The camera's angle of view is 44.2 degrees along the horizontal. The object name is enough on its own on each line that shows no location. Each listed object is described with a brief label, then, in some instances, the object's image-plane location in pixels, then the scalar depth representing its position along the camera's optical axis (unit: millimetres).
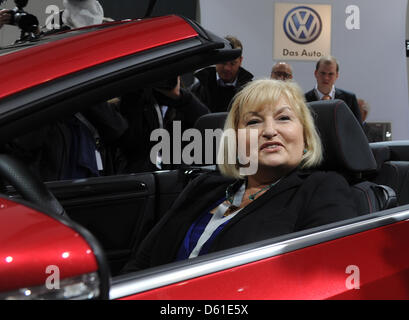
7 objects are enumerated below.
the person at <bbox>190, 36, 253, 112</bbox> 3469
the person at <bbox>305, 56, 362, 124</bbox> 3992
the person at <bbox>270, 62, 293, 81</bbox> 4125
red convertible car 621
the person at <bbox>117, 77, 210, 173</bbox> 2572
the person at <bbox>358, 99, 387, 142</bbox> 6105
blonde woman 1449
